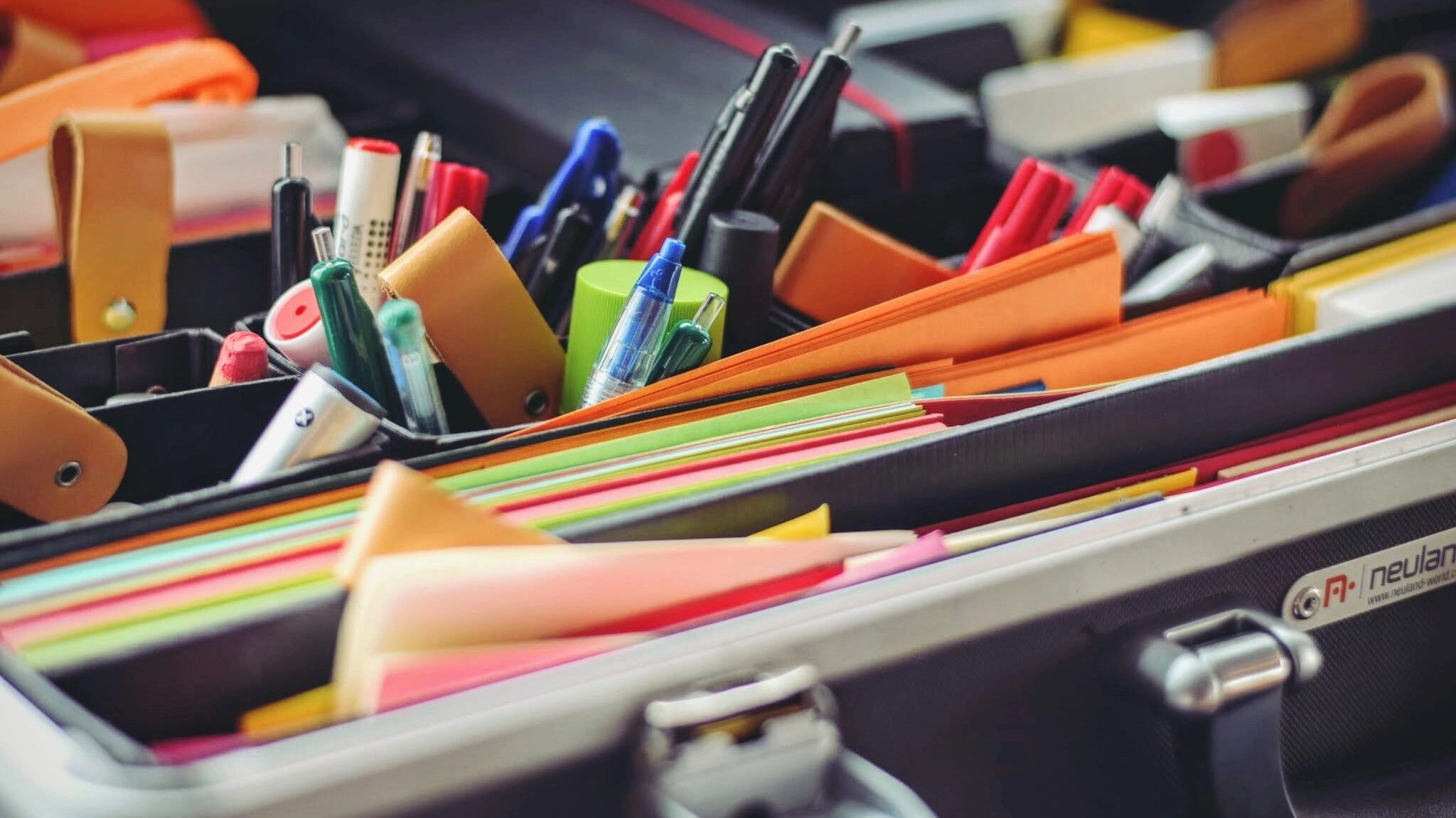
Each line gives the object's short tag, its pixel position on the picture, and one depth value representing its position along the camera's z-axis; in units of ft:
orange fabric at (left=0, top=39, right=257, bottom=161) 3.13
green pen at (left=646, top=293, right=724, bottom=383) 2.78
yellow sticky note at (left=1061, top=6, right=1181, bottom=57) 4.52
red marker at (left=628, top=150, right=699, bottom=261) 3.00
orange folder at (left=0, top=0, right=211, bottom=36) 3.51
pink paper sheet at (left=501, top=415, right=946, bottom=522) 2.62
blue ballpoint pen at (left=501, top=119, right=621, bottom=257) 2.98
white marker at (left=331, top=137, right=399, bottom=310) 2.90
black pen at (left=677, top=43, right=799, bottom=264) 2.89
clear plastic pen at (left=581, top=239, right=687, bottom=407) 2.73
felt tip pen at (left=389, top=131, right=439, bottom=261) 2.95
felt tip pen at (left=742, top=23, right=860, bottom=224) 2.93
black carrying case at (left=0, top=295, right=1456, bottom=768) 2.45
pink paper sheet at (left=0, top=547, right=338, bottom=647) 2.46
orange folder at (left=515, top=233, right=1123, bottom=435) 2.78
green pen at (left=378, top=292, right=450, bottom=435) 2.63
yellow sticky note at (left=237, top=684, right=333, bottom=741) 2.45
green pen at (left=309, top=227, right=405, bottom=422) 2.67
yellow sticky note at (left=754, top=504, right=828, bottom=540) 2.61
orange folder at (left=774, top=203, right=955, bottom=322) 2.98
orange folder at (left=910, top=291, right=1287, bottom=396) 2.87
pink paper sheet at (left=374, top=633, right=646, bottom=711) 2.41
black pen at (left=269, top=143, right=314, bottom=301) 2.89
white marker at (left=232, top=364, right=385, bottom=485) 2.63
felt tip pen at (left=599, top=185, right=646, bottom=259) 2.97
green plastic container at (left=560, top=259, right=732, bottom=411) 2.81
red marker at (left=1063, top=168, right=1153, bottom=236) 3.16
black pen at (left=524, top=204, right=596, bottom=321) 2.94
